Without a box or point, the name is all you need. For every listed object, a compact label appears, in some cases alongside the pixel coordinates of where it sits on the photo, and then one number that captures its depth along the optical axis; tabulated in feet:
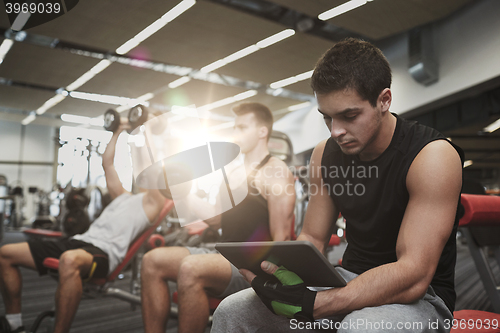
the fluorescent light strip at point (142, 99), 27.79
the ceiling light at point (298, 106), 30.93
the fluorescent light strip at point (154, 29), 12.49
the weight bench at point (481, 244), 3.21
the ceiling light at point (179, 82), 25.32
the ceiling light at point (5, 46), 18.52
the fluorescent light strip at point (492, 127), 23.10
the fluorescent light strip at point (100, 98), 25.12
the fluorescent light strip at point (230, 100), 28.84
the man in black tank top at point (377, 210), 2.56
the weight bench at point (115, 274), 6.40
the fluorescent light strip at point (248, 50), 16.60
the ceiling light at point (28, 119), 38.00
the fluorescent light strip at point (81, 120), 31.72
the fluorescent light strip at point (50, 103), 29.44
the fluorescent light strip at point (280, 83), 20.83
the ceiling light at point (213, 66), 21.51
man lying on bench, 5.85
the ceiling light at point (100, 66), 21.70
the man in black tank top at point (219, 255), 4.38
